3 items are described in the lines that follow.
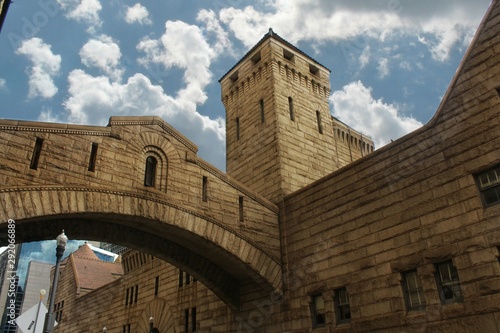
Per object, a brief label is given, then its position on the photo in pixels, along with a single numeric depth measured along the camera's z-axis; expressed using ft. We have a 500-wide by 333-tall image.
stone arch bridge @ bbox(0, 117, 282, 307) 33.71
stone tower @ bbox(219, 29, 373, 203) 59.21
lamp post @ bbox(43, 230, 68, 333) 28.63
